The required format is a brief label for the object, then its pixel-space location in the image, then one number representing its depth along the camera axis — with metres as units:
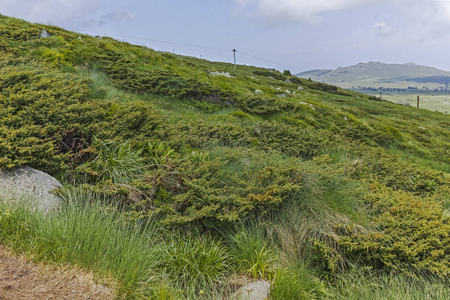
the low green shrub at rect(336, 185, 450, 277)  4.36
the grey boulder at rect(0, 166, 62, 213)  4.16
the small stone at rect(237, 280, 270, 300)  3.77
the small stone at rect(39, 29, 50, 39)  13.74
